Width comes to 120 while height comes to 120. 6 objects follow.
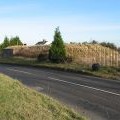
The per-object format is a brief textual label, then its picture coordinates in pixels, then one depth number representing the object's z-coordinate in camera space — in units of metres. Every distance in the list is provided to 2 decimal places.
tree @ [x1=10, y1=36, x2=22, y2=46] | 29.86
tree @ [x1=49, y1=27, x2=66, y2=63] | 15.26
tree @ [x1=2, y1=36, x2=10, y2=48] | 29.06
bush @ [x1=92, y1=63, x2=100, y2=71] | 11.63
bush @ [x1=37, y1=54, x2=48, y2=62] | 16.34
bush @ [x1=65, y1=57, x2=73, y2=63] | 14.94
